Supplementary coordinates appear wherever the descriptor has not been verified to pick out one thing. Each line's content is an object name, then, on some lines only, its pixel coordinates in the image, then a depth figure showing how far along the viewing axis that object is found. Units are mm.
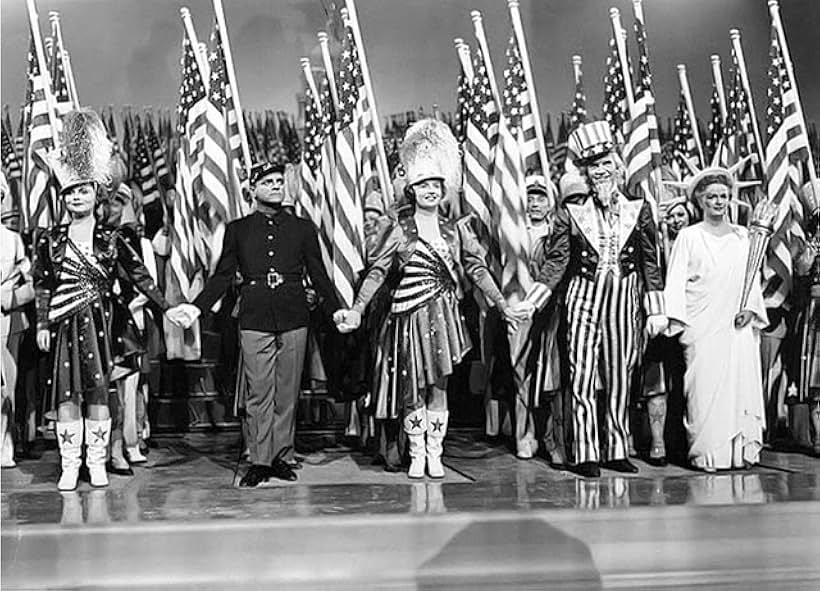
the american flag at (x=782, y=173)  6613
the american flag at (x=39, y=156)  6586
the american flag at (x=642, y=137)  6789
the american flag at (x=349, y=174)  6492
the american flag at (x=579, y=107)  7652
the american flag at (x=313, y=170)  7145
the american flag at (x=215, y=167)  6688
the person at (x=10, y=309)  5711
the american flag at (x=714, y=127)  7863
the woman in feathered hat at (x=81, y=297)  5141
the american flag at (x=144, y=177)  7191
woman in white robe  5699
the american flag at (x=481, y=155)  6754
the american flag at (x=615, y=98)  7164
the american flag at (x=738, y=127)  7422
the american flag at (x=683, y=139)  7750
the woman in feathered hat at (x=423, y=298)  5367
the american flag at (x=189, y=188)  6820
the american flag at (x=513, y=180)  6520
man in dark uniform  5344
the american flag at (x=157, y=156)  7258
